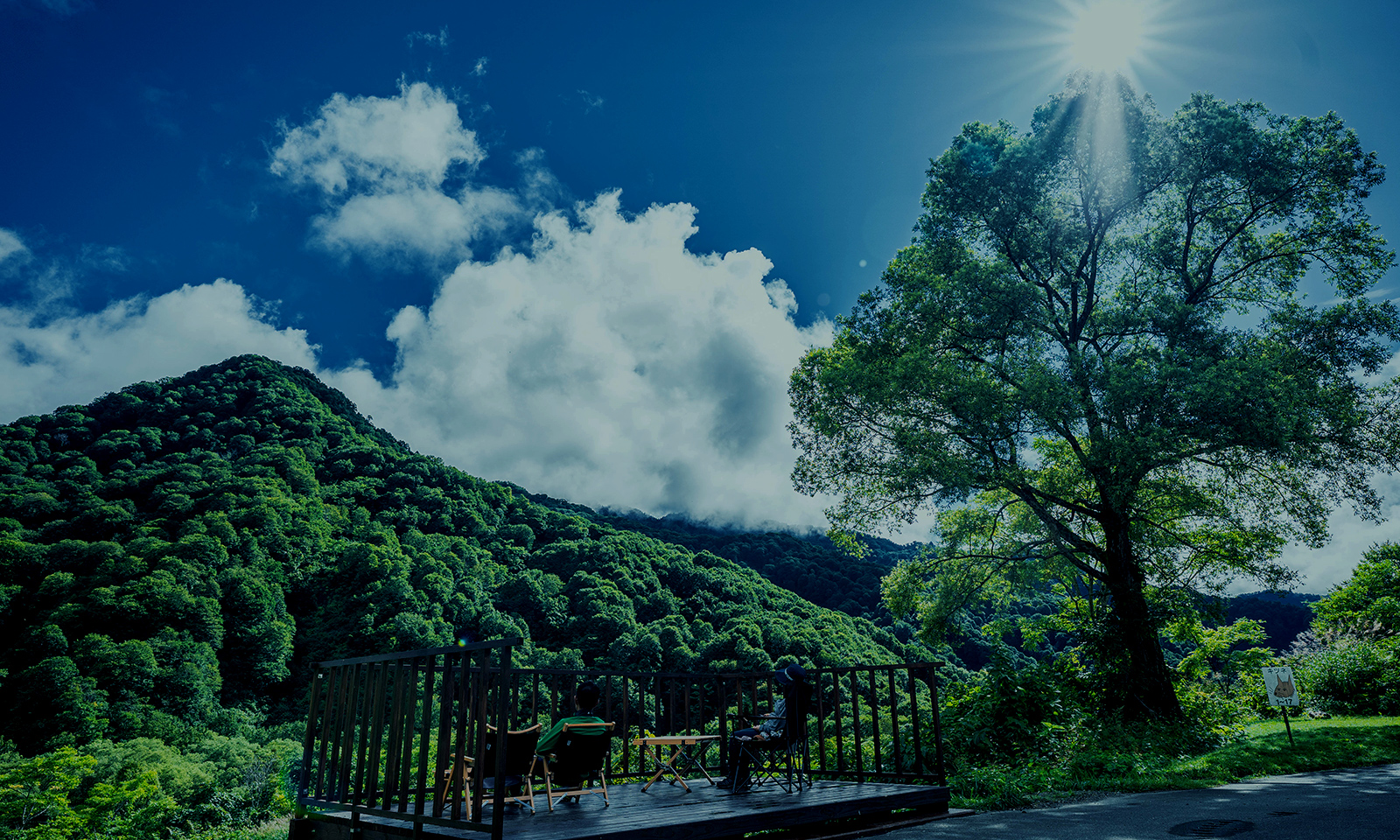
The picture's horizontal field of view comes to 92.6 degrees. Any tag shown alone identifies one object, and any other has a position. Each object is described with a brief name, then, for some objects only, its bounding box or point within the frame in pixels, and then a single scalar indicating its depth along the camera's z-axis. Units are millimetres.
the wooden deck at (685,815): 3834
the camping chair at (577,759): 4965
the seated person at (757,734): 5609
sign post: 10008
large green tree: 10992
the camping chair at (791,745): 5582
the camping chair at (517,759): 4543
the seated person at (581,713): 4910
